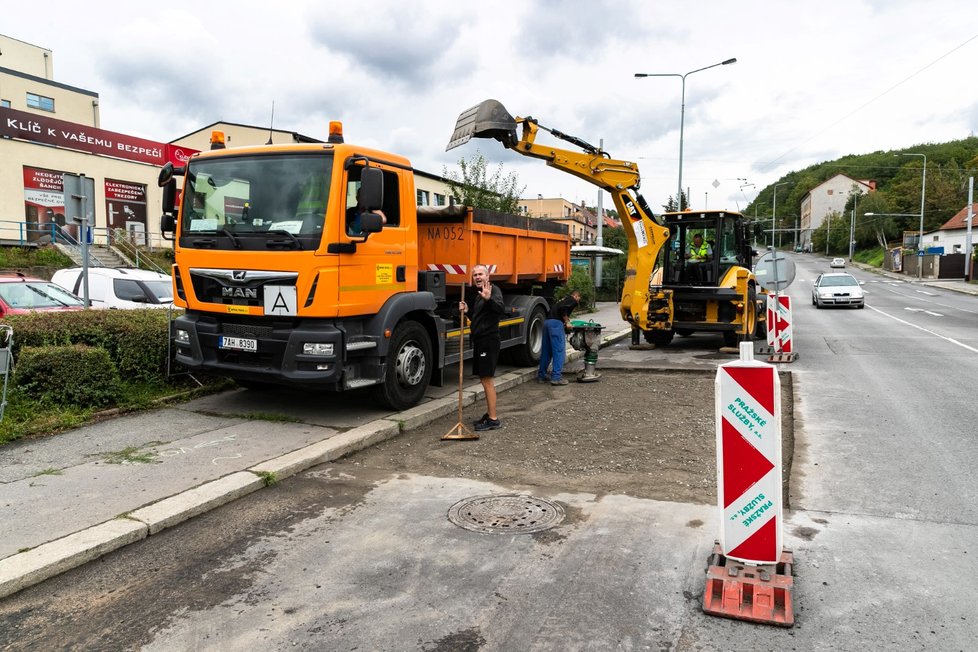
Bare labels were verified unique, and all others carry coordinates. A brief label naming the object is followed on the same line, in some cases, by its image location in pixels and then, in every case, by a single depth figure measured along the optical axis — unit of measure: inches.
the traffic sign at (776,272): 455.5
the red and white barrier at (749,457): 138.2
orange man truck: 264.5
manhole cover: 178.2
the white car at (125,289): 494.8
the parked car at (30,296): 404.2
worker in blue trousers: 413.4
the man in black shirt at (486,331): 291.0
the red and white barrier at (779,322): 488.4
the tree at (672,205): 1431.6
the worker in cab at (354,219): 272.8
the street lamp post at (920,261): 2329.2
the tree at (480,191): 730.8
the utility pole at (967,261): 1902.6
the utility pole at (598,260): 1007.8
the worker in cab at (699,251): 560.1
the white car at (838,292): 1066.7
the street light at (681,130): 1121.1
